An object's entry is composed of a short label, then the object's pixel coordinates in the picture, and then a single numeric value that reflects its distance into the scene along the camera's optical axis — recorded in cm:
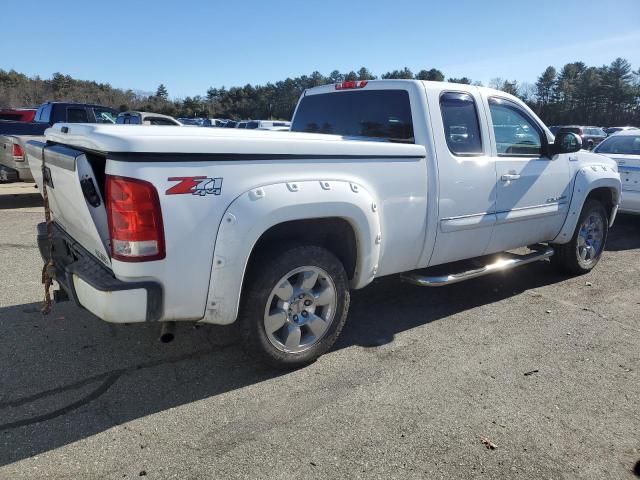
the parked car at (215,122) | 3221
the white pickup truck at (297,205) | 267
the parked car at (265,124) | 2282
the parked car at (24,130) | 882
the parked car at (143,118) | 1394
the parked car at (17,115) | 1282
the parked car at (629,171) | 802
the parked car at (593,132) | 2970
